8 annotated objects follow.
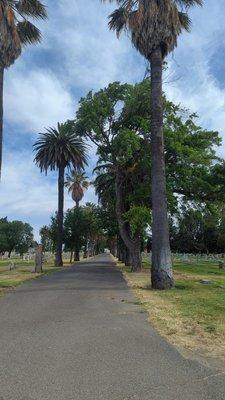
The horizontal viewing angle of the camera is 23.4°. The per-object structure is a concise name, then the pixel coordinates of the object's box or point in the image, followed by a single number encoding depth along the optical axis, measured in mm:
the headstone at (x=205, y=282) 23234
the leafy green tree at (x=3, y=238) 99381
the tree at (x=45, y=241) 144275
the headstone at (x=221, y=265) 44931
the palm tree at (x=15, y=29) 20375
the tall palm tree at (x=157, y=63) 18984
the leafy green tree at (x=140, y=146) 33031
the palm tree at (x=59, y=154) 50656
